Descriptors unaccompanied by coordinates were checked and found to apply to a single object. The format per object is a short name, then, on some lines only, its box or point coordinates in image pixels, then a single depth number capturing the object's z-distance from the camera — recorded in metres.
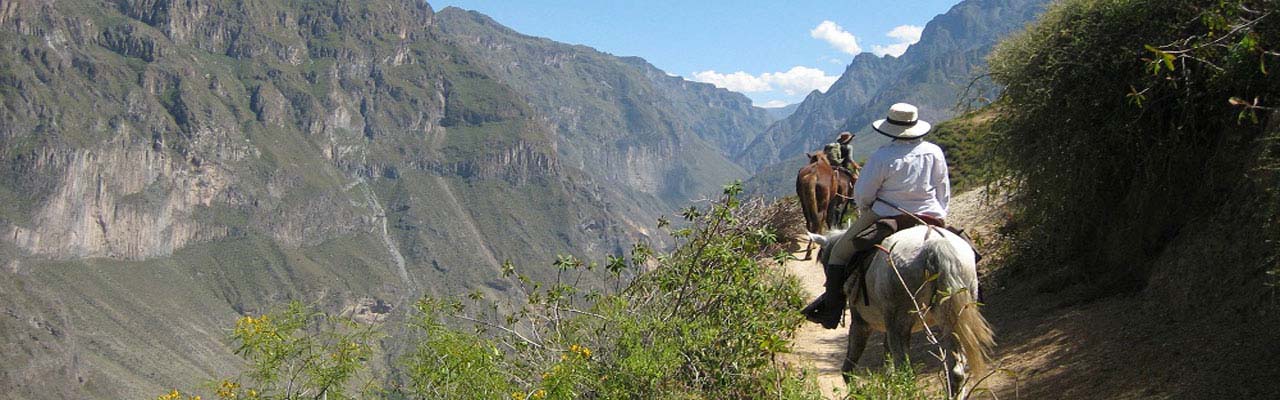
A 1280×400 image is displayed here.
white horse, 5.84
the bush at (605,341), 5.84
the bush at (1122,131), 7.50
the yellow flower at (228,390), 5.84
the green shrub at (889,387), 4.78
